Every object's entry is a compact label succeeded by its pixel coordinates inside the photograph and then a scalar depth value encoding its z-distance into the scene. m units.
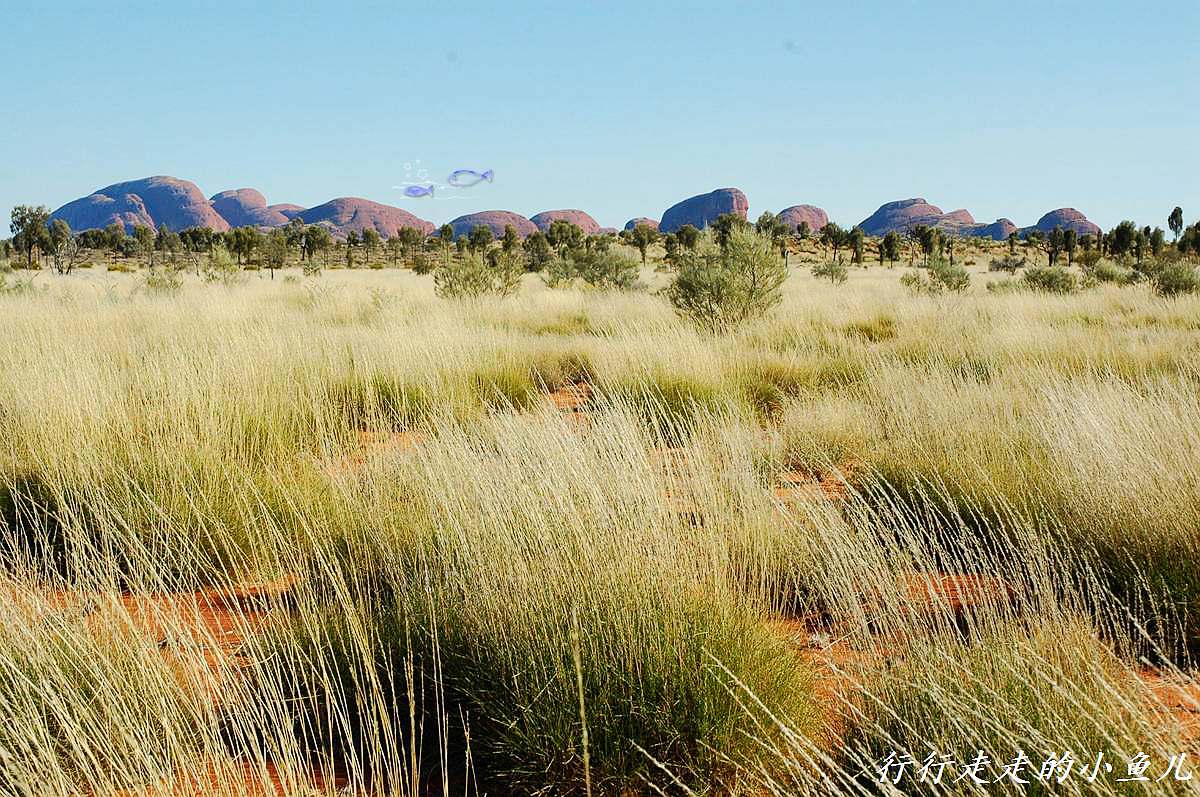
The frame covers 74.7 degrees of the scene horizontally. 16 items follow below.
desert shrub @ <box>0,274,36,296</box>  16.94
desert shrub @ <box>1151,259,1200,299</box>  18.11
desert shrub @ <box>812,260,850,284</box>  31.23
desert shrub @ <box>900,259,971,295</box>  23.06
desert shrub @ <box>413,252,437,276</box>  39.97
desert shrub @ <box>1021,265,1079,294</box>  21.62
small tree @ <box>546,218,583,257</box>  50.93
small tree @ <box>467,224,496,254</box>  50.43
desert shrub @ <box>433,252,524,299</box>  18.00
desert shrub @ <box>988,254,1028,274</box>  42.81
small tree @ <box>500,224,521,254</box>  50.09
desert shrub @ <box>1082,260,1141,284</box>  24.55
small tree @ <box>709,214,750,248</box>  44.16
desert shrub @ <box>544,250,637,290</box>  25.02
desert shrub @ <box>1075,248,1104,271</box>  43.00
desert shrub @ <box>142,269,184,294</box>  19.00
